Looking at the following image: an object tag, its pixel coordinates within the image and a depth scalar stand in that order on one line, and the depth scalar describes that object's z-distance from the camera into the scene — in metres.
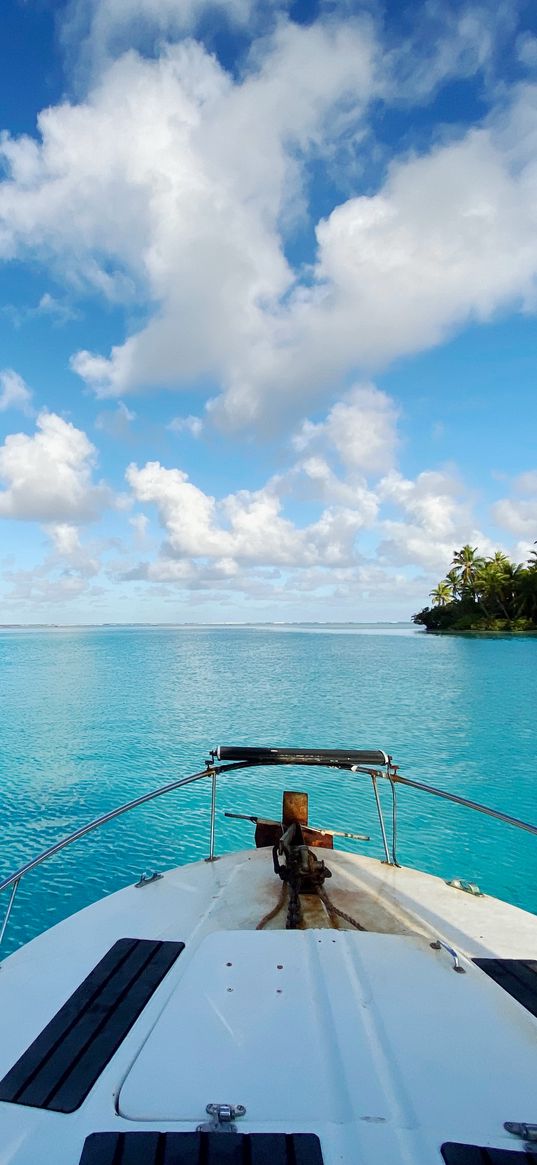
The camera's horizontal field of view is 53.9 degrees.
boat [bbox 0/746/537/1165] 1.77
